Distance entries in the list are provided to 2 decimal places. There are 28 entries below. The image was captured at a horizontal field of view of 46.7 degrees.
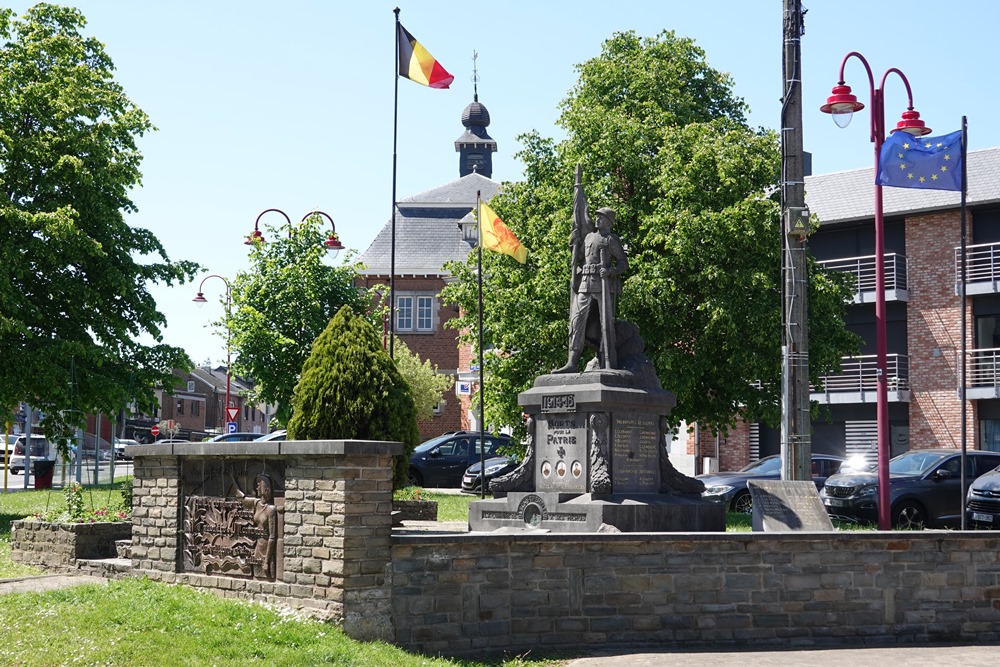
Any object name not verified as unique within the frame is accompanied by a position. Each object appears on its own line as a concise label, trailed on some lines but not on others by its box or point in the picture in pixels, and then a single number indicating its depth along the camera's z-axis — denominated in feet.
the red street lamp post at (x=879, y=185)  53.57
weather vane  262.47
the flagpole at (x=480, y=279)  82.10
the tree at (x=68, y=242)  70.38
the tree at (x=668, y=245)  79.87
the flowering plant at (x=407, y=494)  64.34
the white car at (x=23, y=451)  156.66
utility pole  52.03
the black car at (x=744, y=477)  74.54
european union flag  57.77
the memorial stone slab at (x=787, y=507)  44.75
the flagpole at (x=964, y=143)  58.80
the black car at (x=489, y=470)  93.35
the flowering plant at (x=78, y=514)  44.81
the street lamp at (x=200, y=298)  157.07
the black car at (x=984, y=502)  63.41
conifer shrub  55.16
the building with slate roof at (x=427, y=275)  184.03
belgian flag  80.43
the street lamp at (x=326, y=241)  105.19
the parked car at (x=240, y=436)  122.00
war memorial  32.89
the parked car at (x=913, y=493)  66.13
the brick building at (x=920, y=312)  116.16
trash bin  97.71
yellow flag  79.00
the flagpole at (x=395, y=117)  82.23
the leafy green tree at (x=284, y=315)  103.35
